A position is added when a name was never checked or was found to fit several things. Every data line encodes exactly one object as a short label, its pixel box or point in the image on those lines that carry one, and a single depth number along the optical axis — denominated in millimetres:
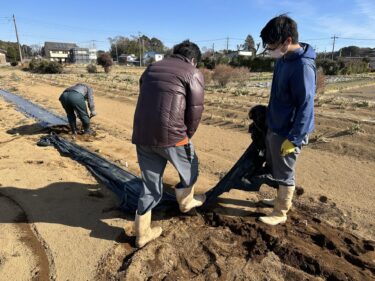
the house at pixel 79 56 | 75188
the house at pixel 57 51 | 84438
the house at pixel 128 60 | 67275
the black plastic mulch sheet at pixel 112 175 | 3900
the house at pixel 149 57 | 63312
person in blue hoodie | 2770
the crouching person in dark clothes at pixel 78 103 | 6711
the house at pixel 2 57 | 62350
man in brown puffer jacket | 2770
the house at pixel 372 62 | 52928
